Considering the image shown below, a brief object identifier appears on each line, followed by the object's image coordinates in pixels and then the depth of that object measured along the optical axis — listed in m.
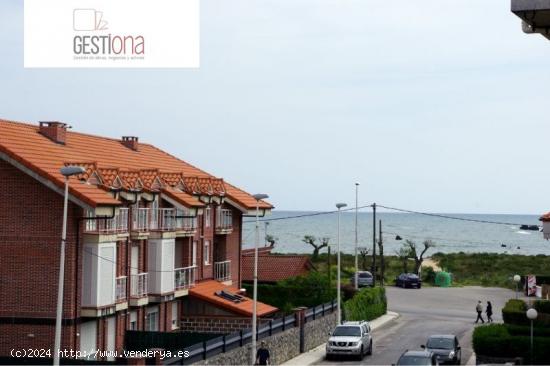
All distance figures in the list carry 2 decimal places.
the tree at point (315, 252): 103.00
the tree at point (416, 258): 91.88
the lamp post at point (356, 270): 60.99
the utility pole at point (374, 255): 70.44
